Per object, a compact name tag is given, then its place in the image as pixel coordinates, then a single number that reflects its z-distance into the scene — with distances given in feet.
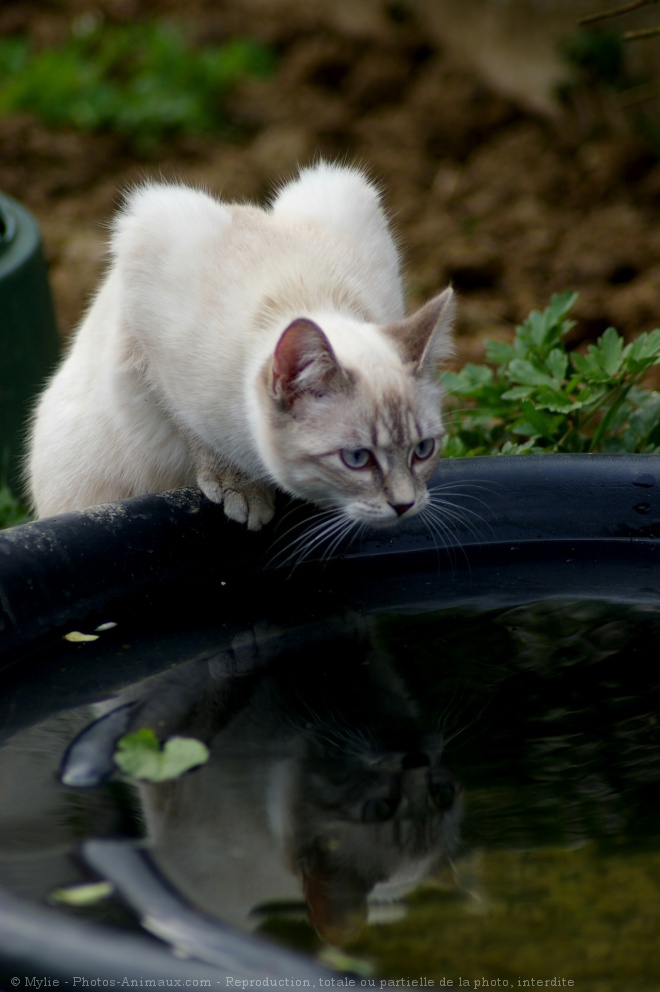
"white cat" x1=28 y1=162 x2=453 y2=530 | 16.29
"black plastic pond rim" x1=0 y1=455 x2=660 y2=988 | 15.98
